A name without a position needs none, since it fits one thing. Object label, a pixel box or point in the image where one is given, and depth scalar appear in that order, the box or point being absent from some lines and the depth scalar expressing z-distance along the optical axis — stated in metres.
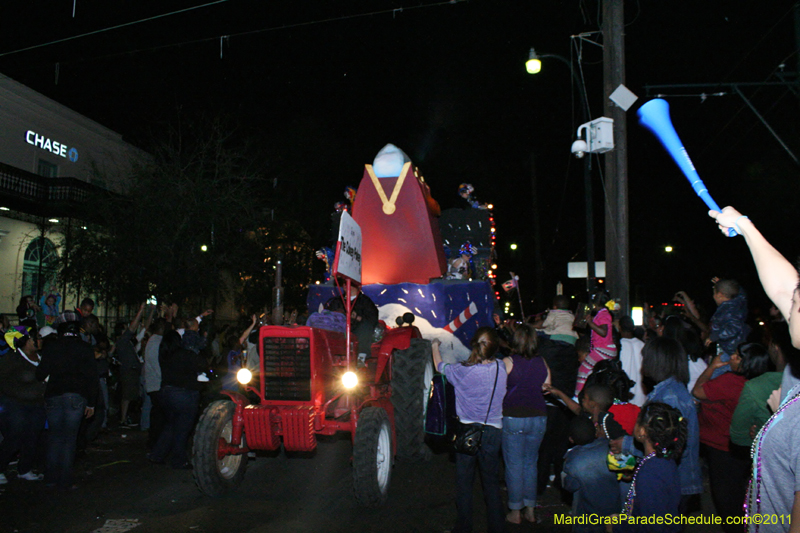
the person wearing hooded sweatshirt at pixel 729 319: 5.31
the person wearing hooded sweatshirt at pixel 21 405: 6.70
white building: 17.08
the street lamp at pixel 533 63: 11.36
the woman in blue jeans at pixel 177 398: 7.37
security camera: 8.72
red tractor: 5.64
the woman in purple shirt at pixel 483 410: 4.84
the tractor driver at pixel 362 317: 6.95
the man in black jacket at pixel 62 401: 6.49
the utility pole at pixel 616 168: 8.31
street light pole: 10.91
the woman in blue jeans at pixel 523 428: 5.27
